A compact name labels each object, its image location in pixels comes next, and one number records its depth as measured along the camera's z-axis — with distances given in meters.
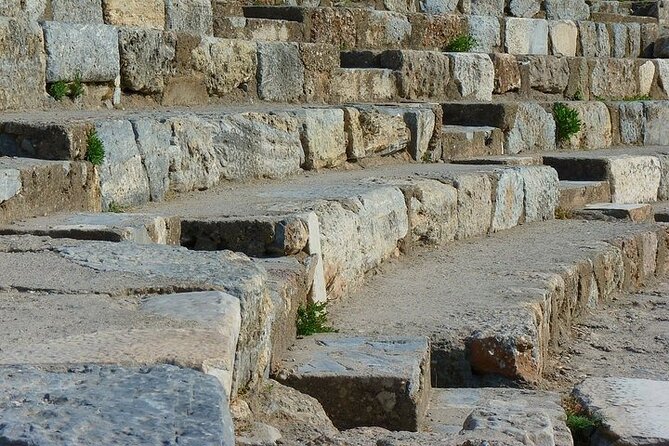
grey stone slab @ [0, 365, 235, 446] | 3.30
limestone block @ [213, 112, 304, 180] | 10.58
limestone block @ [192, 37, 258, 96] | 12.21
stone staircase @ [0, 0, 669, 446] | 4.55
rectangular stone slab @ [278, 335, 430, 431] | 6.11
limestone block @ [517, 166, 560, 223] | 12.90
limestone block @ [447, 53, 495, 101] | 16.89
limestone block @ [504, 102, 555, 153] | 16.10
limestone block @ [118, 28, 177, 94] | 11.12
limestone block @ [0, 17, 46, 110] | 9.48
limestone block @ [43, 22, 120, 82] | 10.12
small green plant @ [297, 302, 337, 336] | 7.35
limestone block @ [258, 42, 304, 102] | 13.26
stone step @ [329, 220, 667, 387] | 7.49
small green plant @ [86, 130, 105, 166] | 8.48
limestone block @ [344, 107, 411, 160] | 12.70
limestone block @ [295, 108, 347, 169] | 11.82
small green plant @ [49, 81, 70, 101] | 10.23
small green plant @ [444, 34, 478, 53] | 18.87
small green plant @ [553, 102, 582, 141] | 17.35
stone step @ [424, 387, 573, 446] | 5.56
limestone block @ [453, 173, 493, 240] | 11.55
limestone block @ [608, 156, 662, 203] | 15.20
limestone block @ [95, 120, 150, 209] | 8.72
